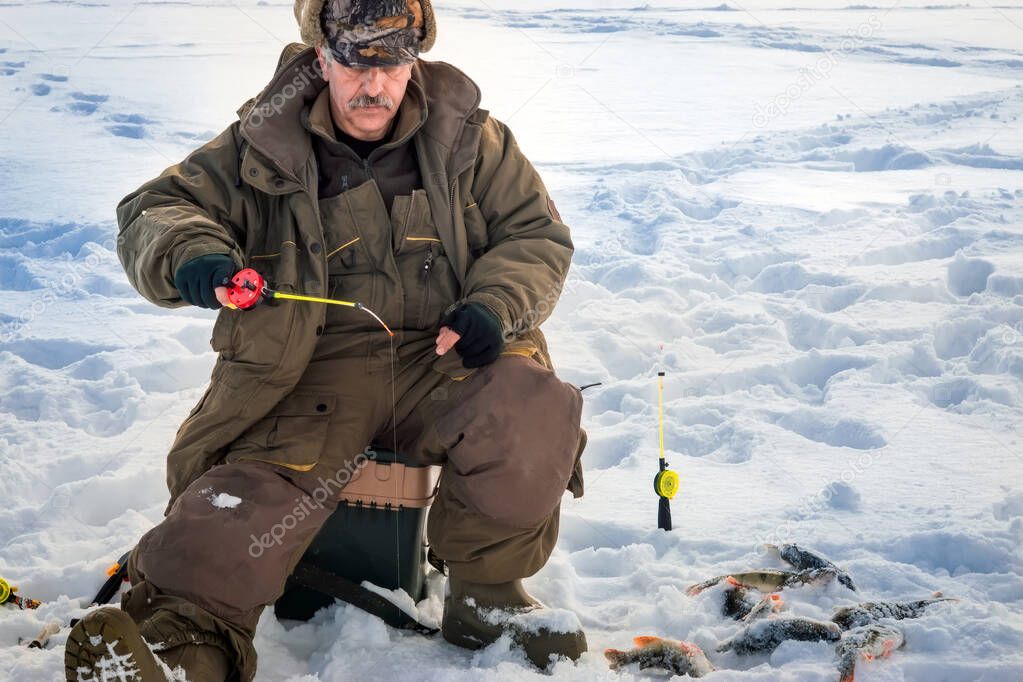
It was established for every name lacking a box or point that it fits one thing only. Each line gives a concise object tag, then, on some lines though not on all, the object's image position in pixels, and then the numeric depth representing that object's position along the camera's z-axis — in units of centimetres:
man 260
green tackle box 285
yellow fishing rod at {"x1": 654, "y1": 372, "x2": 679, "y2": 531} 344
